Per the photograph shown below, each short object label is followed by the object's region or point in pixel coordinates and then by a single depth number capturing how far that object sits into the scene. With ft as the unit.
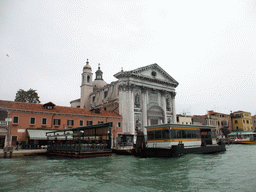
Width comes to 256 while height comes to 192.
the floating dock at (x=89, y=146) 79.20
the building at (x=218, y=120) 222.50
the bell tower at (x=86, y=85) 184.24
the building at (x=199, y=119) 214.28
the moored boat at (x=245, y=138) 165.22
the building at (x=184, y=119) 195.67
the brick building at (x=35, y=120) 97.55
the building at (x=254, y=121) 270.38
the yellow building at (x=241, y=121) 245.04
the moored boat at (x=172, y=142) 77.66
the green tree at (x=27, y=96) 154.33
